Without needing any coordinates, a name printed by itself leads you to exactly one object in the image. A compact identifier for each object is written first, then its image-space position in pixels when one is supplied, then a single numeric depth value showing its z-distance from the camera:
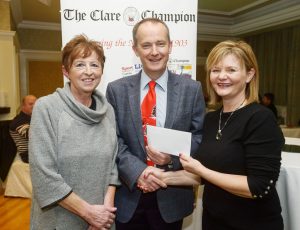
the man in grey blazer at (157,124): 1.56
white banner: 2.44
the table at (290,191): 1.65
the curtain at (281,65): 7.02
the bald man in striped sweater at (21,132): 4.10
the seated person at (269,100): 6.77
